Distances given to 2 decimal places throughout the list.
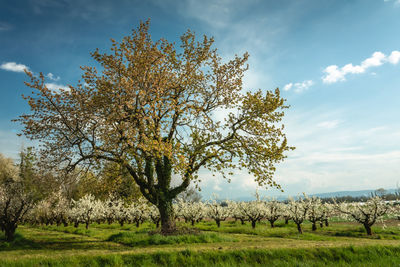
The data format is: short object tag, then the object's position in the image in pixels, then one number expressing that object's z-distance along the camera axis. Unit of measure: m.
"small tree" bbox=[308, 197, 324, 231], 32.28
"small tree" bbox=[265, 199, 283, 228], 37.88
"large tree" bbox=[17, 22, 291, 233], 16.92
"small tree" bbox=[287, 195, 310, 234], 30.03
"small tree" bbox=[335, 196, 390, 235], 28.02
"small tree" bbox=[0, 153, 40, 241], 21.00
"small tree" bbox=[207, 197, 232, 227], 39.12
